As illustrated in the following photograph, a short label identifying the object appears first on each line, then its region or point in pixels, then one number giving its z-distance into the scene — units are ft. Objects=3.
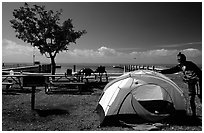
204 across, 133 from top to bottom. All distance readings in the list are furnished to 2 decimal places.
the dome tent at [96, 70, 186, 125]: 20.84
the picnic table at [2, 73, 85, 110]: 24.48
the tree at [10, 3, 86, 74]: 50.83
